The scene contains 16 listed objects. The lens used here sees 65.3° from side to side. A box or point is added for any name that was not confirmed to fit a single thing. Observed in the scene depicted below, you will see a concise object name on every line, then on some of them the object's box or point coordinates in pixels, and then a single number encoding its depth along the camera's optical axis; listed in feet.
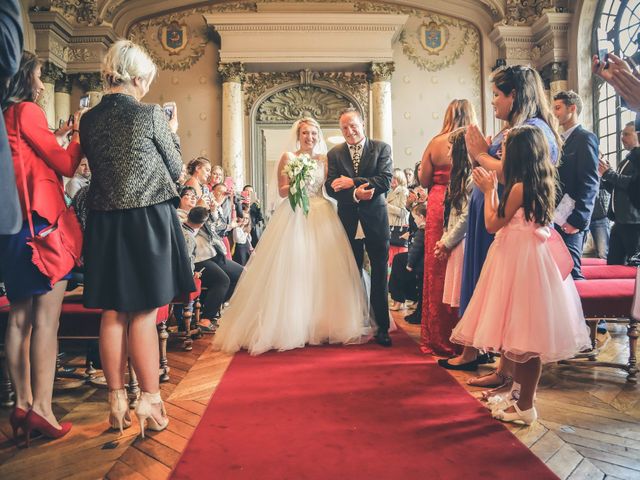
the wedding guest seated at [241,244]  20.47
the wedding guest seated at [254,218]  27.17
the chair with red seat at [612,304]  9.80
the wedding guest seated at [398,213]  22.75
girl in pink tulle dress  7.09
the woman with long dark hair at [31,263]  7.01
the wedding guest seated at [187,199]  13.88
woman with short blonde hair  7.02
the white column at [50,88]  30.94
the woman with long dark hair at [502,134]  8.54
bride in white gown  12.58
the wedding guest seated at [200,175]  15.63
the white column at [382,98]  34.86
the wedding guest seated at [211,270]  14.75
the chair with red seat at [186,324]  12.33
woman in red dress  11.76
